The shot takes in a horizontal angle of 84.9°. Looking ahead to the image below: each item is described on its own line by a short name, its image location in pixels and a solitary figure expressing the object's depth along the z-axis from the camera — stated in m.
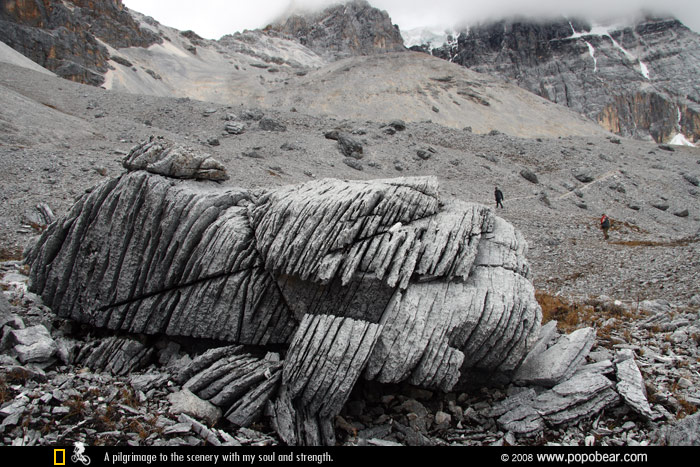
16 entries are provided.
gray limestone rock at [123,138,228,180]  15.13
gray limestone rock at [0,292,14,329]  12.52
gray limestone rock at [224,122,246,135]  54.66
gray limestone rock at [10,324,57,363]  11.60
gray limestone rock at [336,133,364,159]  53.09
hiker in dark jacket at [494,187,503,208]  39.12
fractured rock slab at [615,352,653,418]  10.36
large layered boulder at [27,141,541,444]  11.12
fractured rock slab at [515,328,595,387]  12.04
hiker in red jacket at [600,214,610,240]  34.00
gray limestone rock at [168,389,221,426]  10.58
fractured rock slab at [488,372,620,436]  10.55
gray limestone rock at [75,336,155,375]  12.77
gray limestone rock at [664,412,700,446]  8.68
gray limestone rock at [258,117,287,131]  57.56
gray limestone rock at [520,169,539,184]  53.96
